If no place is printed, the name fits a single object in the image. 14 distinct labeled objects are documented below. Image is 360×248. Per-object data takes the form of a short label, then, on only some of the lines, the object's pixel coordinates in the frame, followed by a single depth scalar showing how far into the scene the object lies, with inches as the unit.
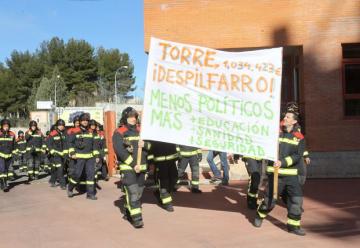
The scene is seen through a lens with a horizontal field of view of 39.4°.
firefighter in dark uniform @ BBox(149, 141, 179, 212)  377.1
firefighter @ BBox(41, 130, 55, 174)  665.6
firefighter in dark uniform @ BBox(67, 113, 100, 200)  443.5
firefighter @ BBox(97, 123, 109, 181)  553.6
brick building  554.6
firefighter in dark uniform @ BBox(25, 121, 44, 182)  634.8
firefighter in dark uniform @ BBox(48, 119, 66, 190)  546.6
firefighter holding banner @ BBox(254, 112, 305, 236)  287.7
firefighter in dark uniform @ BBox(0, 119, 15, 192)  518.0
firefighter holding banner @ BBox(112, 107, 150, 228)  314.3
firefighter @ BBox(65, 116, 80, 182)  474.0
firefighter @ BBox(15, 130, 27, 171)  750.9
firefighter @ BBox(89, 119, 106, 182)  481.0
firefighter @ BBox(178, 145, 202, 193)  455.8
